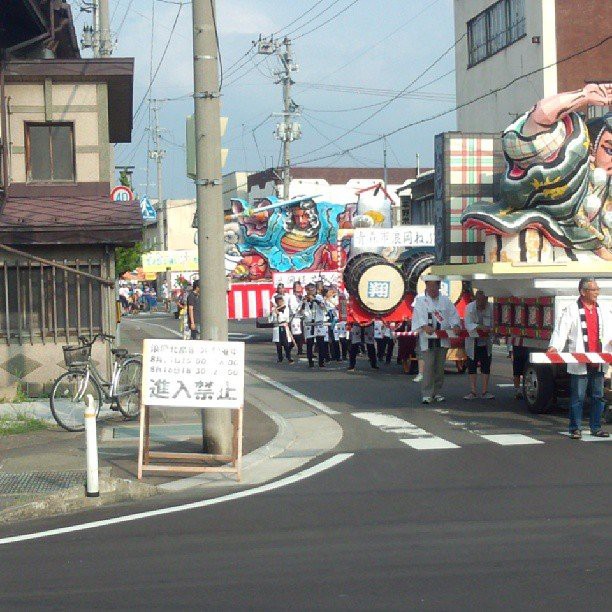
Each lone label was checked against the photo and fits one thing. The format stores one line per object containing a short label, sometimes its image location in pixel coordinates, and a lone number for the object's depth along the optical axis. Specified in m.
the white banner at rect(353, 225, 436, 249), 25.39
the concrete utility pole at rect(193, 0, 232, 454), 11.72
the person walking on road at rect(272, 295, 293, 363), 25.47
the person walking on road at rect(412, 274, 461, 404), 16.58
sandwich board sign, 10.78
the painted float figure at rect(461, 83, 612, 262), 15.02
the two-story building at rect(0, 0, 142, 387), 16.64
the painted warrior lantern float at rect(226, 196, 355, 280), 38.00
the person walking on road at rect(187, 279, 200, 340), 24.93
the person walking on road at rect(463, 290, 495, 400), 16.64
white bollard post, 9.62
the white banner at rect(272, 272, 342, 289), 31.83
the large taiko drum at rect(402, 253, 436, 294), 23.09
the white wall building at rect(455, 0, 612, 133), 36.28
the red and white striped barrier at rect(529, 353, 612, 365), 12.42
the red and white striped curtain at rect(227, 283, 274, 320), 32.94
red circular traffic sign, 28.59
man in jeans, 12.51
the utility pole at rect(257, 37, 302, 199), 49.84
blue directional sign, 36.50
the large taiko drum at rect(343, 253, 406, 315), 22.83
